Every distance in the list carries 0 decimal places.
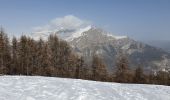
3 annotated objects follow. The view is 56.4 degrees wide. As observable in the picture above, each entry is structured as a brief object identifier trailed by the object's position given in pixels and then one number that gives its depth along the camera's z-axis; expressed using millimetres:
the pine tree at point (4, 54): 46393
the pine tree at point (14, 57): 50596
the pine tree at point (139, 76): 49272
